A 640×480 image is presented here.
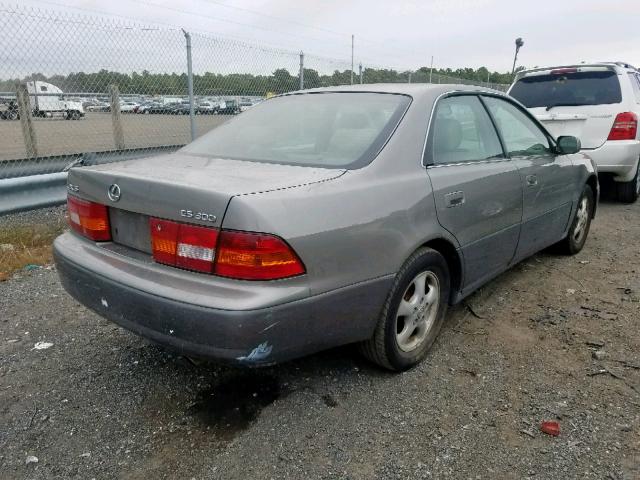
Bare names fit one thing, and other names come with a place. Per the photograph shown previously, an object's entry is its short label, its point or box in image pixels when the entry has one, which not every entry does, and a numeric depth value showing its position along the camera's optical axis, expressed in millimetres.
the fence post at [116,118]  6492
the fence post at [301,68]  8812
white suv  6078
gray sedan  1924
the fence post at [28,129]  6125
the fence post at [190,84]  6648
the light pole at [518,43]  20250
